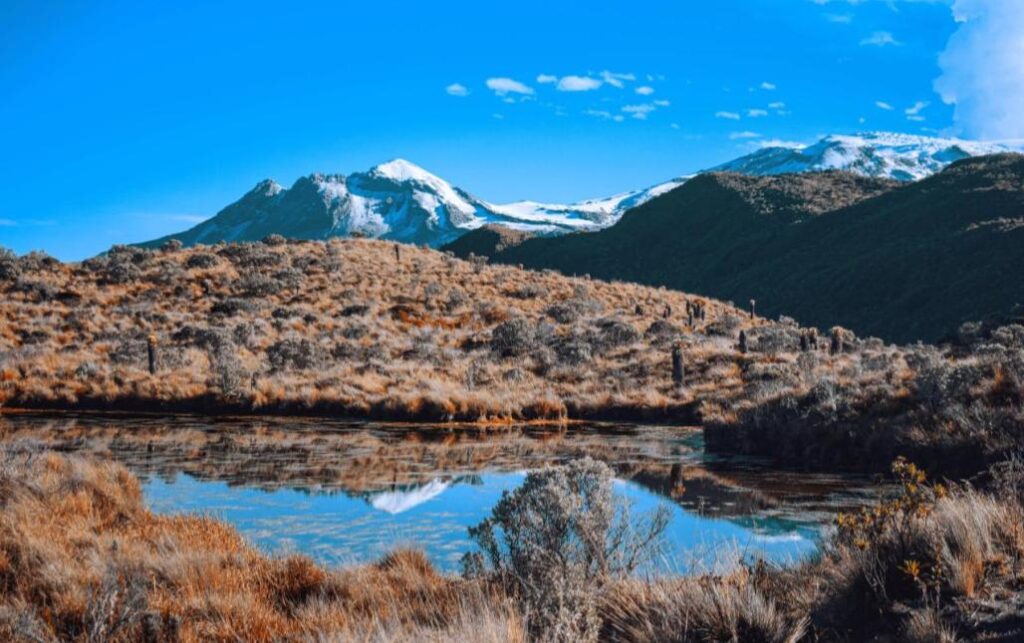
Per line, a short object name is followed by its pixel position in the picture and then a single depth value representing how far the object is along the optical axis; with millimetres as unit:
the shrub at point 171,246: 52562
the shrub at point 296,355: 29000
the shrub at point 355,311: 39281
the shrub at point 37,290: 39906
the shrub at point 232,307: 38938
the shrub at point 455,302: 41781
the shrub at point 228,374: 24016
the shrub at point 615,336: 33406
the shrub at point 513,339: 32719
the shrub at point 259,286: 42875
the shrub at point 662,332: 34938
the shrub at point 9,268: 42406
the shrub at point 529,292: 46062
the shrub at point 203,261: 47281
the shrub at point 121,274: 43844
